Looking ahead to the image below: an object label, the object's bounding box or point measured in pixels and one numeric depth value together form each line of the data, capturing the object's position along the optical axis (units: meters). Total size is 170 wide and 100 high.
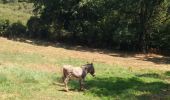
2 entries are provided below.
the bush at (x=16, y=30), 54.00
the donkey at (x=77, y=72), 19.72
